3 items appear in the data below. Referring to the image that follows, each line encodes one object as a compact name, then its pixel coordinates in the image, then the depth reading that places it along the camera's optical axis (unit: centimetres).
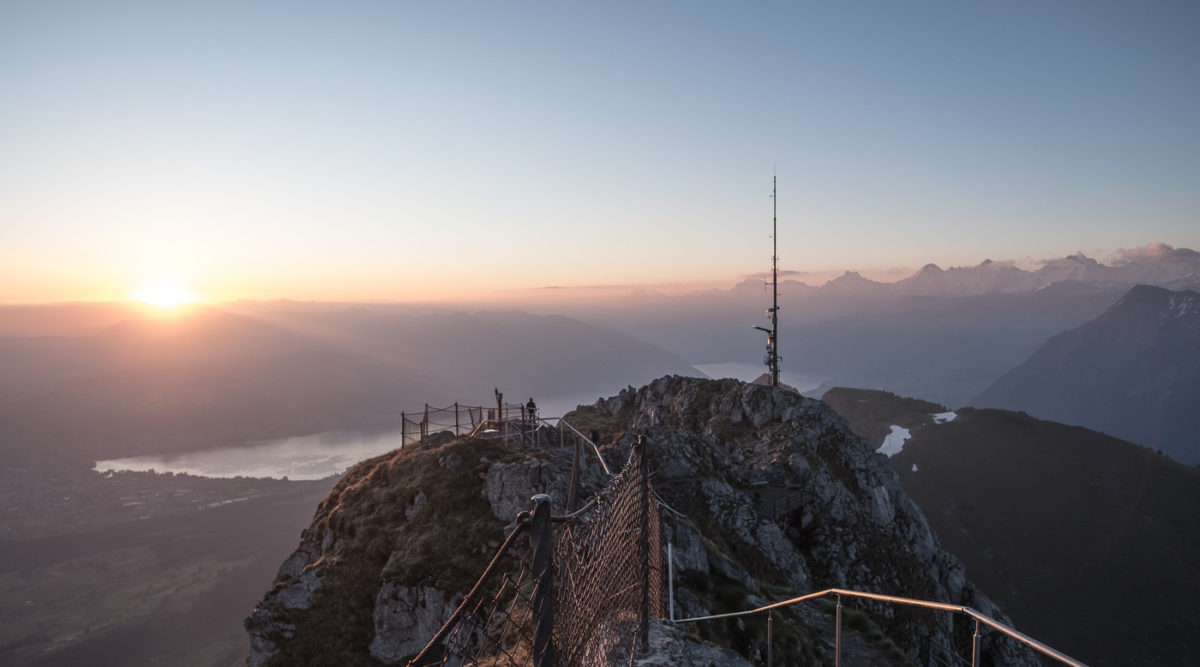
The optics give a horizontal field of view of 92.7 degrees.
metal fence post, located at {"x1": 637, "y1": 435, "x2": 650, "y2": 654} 1052
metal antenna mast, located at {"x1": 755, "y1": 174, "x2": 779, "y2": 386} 4834
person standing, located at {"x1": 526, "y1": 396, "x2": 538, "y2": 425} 3078
